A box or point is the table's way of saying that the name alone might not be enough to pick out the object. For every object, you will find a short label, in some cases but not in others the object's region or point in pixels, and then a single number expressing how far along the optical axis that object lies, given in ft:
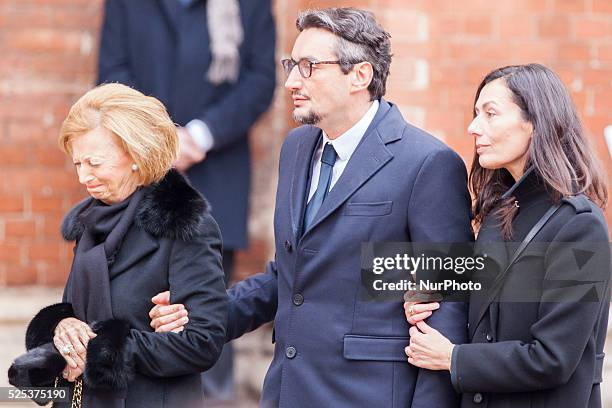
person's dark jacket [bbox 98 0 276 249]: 38.04
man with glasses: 23.63
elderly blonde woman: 24.26
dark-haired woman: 22.04
